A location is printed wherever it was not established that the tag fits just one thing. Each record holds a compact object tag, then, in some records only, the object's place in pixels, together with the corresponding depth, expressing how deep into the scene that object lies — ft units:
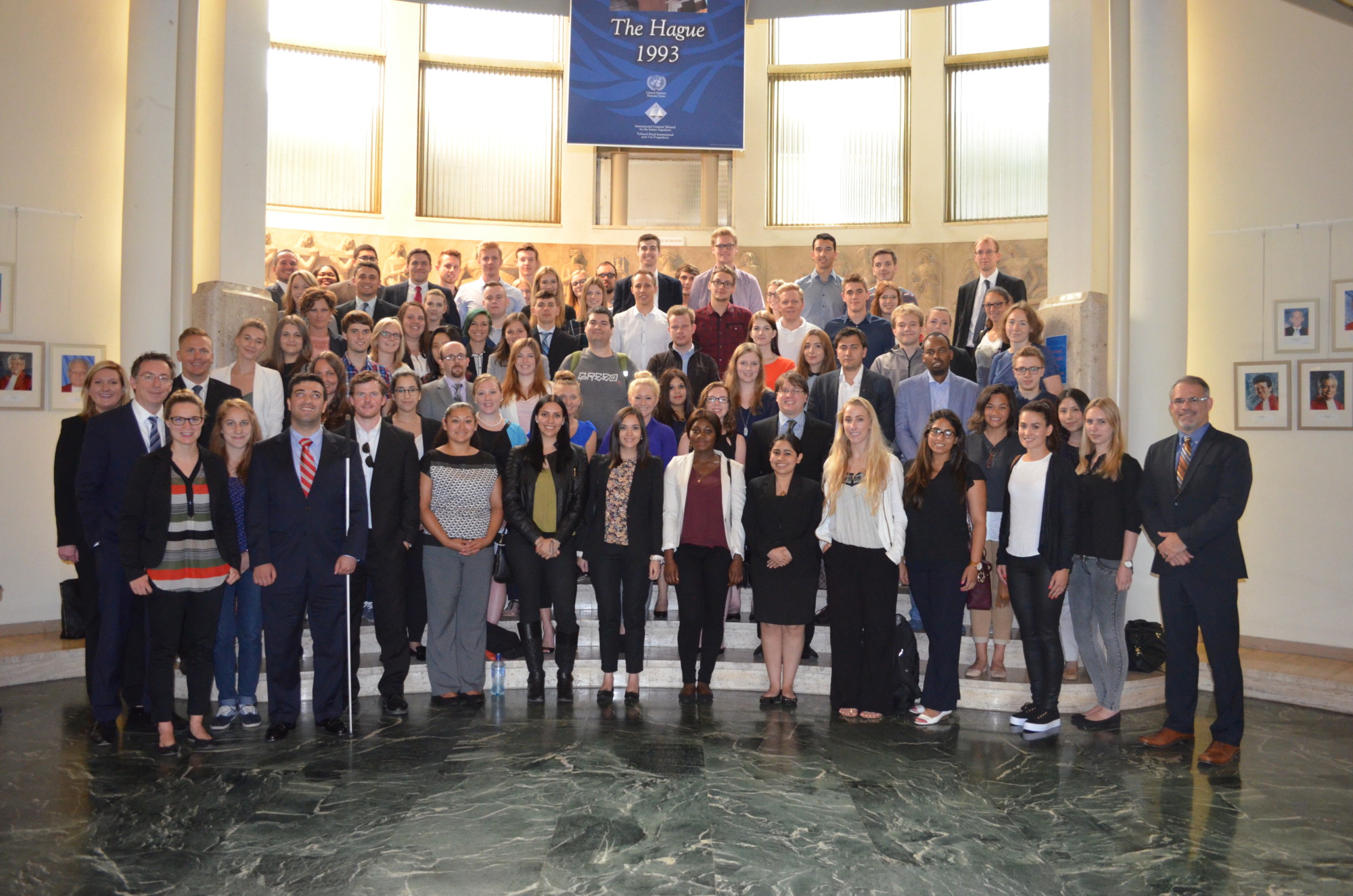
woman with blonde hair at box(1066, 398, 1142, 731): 18.86
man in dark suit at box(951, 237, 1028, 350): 27.66
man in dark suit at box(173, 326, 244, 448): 18.98
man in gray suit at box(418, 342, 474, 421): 22.43
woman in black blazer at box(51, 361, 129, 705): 18.67
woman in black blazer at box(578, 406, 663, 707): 20.45
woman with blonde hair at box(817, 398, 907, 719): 19.17
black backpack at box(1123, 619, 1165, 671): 22.12
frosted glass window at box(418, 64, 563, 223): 47.57
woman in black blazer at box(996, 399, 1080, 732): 18.80
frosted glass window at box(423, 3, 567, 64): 47.78
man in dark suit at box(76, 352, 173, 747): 17.34
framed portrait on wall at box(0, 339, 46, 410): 24.81
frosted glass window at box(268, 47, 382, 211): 45.09
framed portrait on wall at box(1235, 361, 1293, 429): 24.88
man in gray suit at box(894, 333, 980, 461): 22.90
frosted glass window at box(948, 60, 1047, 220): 45.80
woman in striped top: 16.51
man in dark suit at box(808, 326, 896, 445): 22.70
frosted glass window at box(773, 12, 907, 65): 47.98
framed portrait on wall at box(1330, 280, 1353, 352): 23.99
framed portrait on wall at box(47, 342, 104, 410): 25.45
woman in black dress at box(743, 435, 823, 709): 19.83
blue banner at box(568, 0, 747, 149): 32.81
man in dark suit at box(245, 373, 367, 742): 17.61
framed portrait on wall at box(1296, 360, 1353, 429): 23.95
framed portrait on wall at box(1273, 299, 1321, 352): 24.47
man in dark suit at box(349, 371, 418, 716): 18.56
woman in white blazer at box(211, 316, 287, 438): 20.84
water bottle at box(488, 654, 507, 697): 20.92
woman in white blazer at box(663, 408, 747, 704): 20.44
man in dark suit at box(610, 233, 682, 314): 29.43
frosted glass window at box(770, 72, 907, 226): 47.88
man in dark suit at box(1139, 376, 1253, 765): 17.42
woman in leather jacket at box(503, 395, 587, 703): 20.16
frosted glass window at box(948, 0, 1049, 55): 45.80
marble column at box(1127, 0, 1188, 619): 25.04
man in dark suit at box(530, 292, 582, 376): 25.85
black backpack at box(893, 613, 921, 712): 19.84
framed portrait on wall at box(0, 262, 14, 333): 24.84
